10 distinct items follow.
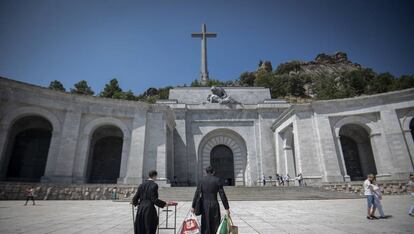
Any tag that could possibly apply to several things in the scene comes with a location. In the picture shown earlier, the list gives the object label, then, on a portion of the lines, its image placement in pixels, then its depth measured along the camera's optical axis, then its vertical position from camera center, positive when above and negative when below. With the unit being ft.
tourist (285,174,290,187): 69.86 +1.14
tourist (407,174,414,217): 26.81 -0.28
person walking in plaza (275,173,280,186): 73.05 +0.96
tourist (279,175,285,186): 72.22 +0.92
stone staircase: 50.34 -2.18
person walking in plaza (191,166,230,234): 15.39 -1.06
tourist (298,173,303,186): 62.74 +0.99
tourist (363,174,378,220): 23.85 -1.31
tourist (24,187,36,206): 41.43 -1.36
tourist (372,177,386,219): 24.23 -1.53
